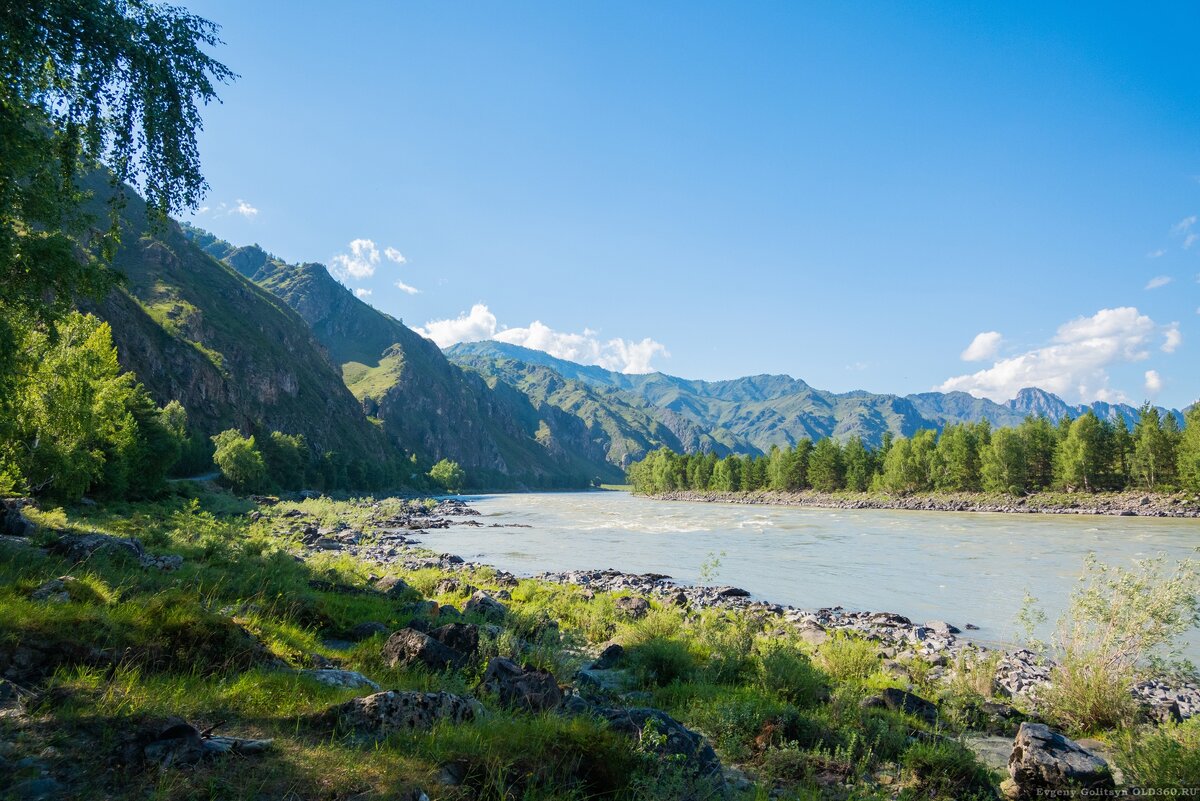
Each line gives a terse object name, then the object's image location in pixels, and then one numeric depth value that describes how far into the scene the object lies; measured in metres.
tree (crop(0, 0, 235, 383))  9.77
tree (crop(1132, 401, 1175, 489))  82.12
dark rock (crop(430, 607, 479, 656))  11.33
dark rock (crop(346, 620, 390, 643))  12.54
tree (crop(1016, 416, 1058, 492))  95.94
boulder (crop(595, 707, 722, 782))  6.61
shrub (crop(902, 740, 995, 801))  7.30
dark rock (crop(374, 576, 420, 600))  18.17
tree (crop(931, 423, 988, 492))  104.19
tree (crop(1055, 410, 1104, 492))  87.56
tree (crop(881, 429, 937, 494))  111.44
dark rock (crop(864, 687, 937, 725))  10.41
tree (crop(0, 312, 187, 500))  26.64
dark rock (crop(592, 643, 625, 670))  13.51
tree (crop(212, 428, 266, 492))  84.06
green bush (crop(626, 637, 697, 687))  12.38
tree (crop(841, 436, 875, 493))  124.19
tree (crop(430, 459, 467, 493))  192.38
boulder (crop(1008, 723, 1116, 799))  7.02
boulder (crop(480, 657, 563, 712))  7.84
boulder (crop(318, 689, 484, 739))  6.13
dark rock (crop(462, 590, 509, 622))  16.59
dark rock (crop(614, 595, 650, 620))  19.59
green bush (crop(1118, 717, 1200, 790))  6.45
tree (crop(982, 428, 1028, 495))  93.94
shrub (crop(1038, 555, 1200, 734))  10.46
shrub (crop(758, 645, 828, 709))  10.89
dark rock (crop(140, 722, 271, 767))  4.86
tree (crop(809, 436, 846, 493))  129.12
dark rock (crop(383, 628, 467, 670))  9.82
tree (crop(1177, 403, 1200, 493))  72.81
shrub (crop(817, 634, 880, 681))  13.38
